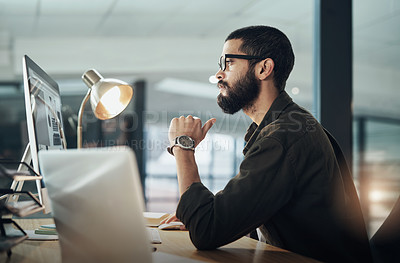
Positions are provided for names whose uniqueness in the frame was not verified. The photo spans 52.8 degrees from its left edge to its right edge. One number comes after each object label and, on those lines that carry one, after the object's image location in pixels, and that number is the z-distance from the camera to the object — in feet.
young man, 3.39
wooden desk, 3.12
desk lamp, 4.20
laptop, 1.93
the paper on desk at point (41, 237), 3.75
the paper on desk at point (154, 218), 4.97
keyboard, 3.74
